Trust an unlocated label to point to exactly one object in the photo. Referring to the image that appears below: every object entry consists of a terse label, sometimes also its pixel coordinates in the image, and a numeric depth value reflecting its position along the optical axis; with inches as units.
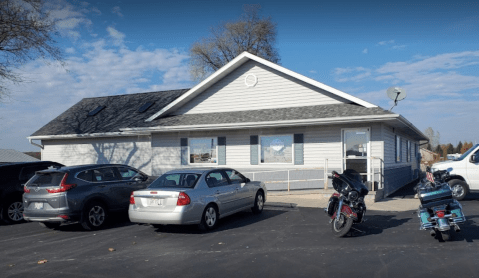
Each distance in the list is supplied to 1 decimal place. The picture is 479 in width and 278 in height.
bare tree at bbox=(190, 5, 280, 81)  1742.1
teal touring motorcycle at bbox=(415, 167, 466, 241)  299.6
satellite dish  659.1
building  598.9
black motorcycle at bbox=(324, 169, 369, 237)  329.1
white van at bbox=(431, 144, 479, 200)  531.5
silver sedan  352.2
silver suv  379.2
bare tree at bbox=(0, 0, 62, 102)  722.8
